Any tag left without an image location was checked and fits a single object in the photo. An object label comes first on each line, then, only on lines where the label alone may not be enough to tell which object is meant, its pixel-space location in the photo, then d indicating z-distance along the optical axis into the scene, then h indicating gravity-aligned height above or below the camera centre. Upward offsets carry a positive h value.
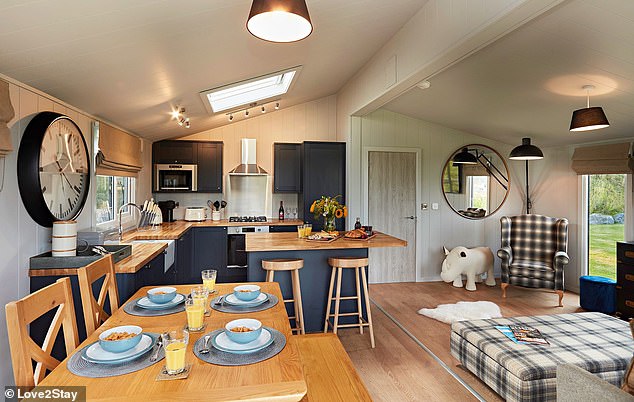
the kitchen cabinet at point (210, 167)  5.55 +0.51
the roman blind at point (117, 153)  3.36 +0.50
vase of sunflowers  3.69 -0.09
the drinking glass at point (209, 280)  2.07 -0.45
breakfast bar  3.38 -0.59
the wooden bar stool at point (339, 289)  3.30 -0.82
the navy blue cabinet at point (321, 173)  5.33 +0.40
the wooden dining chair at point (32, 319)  1.24 -0.49
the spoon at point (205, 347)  1.39 -0.57
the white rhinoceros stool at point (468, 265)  5.29 -0.93
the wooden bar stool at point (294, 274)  3.16 -0.64
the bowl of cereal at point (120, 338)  1.33 -0.52
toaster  5.51 -0.21
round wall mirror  5.82 +0.32
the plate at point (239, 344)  1.38 -0.56
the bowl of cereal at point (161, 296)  1.90 -0.50
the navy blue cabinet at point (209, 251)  5.21 -0.72
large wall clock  2.28 +0.22
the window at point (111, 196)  3.83 +0.06
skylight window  4.48 +1.39
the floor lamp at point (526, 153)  4.71 +0.62
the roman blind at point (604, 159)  4.38 +0.53
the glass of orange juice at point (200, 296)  1.60 -0.43
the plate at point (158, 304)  1.85 -0.53
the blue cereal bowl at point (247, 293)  1.96 -0.50
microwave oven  5.41 +0.35
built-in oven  5.32 -0.73
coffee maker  5.50 -0.11
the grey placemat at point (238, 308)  1.86 -0.55
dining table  1.12 -0.59
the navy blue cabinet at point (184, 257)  4.53 -0.73
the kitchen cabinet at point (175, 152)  5.41 +0.73
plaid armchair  4.68 -0.69
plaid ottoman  2.24 -1.01
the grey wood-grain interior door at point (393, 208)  5.55 -0.11
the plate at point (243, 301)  1.91 -0.53
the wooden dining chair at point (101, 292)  1.81 -0.48
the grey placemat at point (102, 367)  1.22 -0.57
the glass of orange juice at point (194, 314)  1.60 -0.50
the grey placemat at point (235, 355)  1.32 -0.58
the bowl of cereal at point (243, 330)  1.41 -0.52
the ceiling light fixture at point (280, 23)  1.42 +0.75
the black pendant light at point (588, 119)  3.14 +0.71
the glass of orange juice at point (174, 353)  1.24 -0.52
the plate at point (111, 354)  1.28 -0.55
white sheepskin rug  4.04 -1.27
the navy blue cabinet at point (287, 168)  5.74 +0.52
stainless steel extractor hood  5.69 +0.66
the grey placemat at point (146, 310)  1.79 -0.55
